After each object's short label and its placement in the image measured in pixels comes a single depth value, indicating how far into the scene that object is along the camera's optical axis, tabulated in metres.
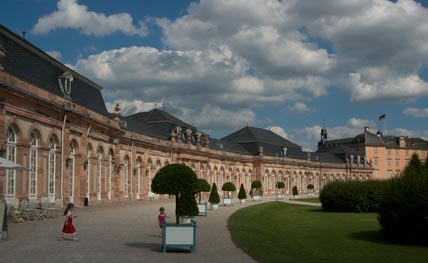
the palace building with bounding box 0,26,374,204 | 26.98
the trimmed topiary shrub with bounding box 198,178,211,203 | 39.09
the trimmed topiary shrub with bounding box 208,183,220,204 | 39.22
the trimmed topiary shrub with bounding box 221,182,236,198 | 51.59
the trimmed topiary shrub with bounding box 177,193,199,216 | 22.83
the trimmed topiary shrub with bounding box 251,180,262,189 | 66.46
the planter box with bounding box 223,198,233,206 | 46.66
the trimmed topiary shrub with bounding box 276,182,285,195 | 73.86
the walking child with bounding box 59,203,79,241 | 17.31
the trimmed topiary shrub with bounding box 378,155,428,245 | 20.64
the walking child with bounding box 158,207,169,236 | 19.66
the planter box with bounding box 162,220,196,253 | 15.42
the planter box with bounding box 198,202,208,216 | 32.00
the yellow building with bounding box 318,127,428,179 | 126.56
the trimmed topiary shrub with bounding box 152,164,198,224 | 18.41
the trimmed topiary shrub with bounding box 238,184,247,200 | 53.41
